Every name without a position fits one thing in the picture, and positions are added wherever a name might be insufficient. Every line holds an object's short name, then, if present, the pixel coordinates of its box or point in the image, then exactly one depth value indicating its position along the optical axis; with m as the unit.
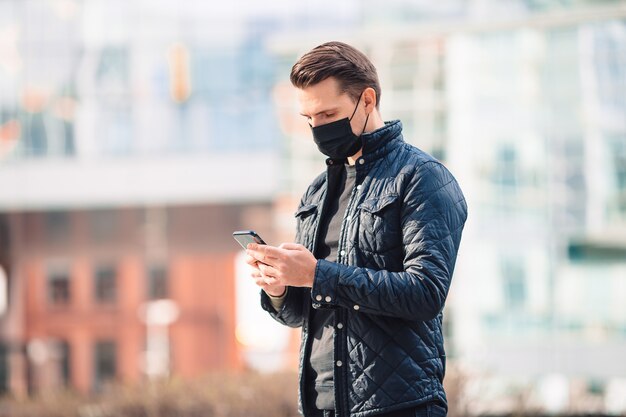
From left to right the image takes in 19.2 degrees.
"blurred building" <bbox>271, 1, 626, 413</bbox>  23.29
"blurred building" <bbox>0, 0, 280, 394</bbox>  30.09
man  4.42
